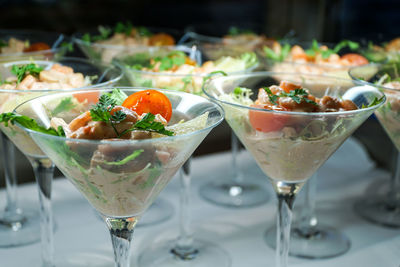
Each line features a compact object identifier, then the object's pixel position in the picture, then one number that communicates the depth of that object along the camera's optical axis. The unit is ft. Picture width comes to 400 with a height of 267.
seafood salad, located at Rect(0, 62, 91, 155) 2.04
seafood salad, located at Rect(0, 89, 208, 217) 1.80
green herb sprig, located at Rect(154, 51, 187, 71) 2.31
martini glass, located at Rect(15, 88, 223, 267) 1.80
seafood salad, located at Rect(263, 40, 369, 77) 2.42
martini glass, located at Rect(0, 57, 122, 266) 2.17
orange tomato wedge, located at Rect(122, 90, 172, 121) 1.95
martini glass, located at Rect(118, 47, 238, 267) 2.23
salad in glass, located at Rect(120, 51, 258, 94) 2.23
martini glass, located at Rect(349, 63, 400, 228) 2.21
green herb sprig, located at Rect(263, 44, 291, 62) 2.50
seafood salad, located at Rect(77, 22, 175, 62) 2.58
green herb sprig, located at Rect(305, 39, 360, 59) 2.51
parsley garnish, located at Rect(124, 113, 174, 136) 1.83
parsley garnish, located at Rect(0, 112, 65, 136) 1.83
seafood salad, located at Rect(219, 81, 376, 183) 1.97
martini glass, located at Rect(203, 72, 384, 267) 1.97
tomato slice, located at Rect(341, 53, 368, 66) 2.49
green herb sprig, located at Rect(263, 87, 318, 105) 2.01
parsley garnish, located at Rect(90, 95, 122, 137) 1.82
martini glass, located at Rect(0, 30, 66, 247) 2.34
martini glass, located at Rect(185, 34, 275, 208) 2.57
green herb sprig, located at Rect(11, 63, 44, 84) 2.14
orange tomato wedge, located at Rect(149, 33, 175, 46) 2.69
